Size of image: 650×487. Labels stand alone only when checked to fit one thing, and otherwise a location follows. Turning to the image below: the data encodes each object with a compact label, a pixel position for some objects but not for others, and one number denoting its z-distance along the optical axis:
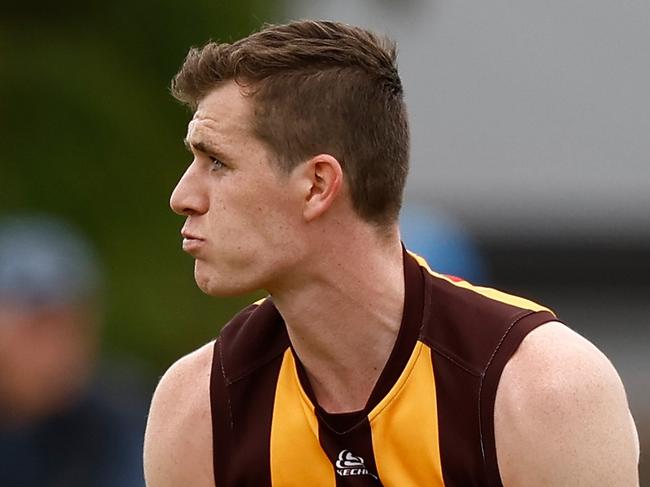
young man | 11.05
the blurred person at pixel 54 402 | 16.33
